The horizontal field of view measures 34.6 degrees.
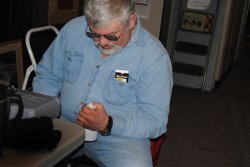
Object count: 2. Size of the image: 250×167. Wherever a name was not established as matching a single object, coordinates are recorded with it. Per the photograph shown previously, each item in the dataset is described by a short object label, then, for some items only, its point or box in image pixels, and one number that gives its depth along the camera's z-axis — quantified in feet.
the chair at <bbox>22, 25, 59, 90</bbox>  7.07
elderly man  5.28
